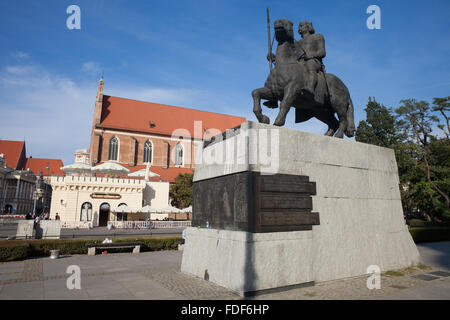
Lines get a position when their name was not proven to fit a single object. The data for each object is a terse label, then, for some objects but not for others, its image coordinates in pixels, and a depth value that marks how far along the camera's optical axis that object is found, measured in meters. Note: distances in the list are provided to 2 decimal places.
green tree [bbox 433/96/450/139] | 31.06
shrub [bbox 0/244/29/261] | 10.87
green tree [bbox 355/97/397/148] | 36.44
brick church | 48.88
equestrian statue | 7.89
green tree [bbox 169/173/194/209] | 40.03
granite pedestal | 6.29
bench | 12.97
